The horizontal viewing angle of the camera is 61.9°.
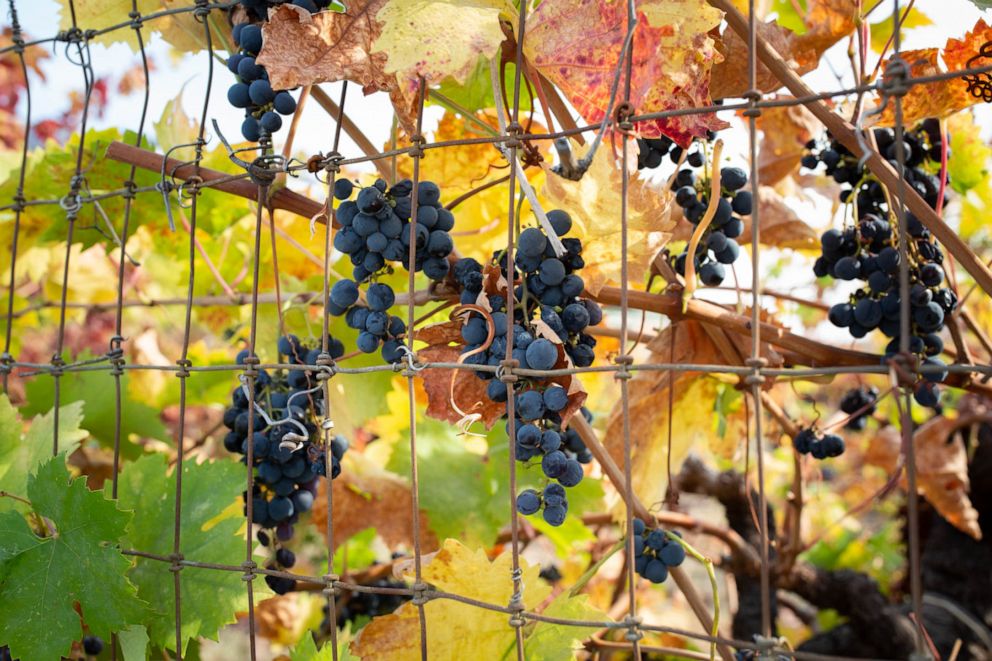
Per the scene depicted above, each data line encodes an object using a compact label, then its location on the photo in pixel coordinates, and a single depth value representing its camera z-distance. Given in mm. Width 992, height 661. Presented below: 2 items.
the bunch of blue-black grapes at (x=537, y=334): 692
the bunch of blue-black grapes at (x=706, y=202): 911
